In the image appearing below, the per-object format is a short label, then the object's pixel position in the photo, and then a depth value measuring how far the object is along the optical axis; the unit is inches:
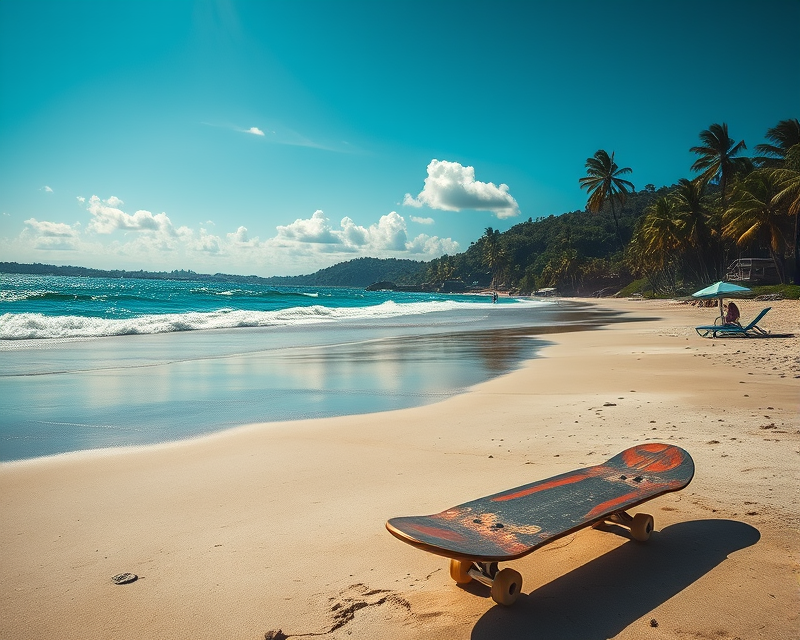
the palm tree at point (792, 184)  1266.0
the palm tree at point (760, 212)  1456.7
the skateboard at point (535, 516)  102.9
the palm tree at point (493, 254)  4970.7
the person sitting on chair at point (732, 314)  626.5
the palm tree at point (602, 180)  2647.4
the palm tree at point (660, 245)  1953.7
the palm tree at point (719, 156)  1879.9
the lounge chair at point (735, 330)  593.0
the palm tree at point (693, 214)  1911.9
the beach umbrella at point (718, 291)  647.1
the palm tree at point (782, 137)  1573.6
